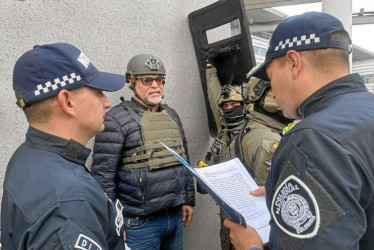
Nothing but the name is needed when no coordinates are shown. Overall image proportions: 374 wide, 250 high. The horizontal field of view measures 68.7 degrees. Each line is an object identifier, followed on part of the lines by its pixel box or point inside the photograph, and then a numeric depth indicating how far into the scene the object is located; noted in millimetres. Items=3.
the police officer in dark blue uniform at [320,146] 738
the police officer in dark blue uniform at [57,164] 831
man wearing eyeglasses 2023
